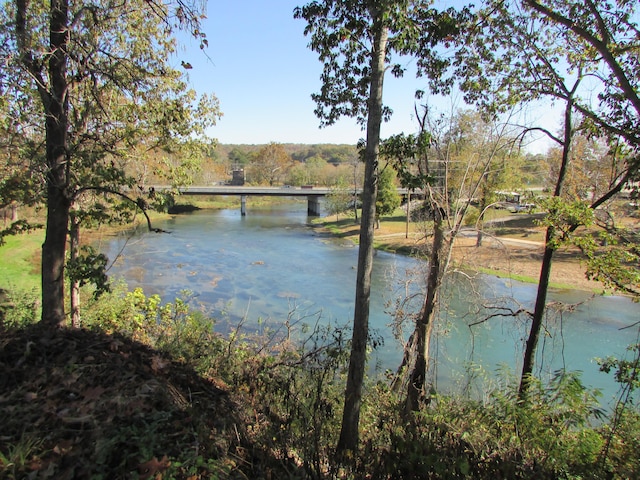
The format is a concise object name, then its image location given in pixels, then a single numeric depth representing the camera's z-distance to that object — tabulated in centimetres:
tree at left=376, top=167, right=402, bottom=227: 4050
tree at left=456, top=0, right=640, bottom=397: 674
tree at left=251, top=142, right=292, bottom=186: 9856
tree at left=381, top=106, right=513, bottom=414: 1027
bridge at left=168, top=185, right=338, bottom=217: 5675
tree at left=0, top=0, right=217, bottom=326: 552
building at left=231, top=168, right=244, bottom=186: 8838
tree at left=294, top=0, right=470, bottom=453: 585
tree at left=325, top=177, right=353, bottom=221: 5141
